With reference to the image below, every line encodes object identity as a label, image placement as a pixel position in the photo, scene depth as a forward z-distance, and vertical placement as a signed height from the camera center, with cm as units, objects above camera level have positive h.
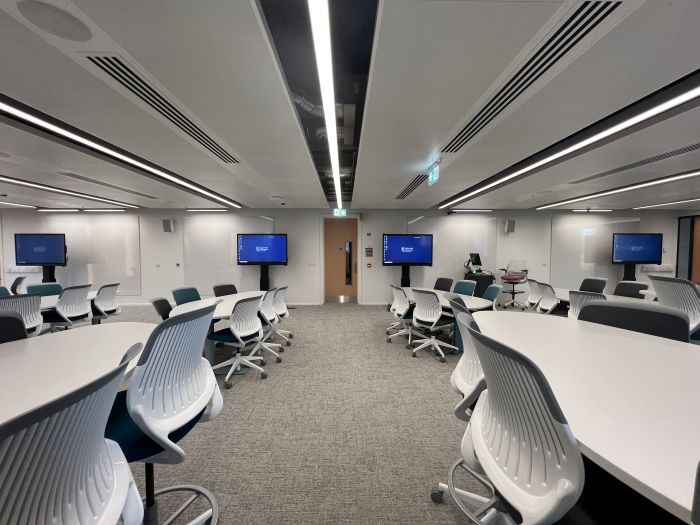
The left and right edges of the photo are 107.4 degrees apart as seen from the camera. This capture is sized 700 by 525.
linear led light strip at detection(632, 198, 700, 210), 603 +121
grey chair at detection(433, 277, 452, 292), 500 -66
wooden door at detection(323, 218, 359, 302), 793 -22
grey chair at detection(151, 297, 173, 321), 292 -64
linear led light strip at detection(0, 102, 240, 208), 222 +120
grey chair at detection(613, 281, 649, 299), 383 -57
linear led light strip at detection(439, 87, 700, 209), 197 +118
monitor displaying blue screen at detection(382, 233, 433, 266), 675 +3
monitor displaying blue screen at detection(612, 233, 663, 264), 704 +9
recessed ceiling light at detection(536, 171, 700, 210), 409 +121
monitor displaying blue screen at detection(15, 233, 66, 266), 662 +4
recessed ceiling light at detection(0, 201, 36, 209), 618 +115
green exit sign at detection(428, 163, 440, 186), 344 +108
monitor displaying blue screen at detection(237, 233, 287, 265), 683 +8
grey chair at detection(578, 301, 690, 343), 160 -45
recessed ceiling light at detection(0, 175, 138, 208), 427 +117
